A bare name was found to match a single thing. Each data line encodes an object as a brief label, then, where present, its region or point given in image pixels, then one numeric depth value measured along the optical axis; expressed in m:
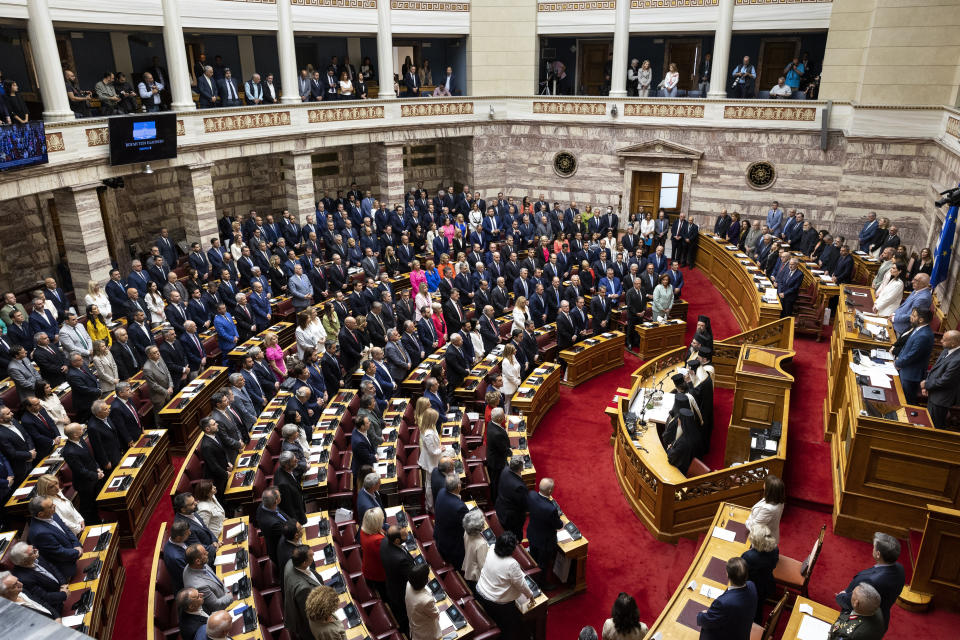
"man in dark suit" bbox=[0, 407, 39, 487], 7.98
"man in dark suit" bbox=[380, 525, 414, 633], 6.29
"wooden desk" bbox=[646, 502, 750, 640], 5.93
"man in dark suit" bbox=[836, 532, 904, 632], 5.33
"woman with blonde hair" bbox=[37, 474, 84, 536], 6.73
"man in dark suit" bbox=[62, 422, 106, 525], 7.70
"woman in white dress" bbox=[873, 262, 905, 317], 9.62
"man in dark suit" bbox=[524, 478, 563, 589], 7.09
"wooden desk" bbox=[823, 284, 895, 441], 8.97
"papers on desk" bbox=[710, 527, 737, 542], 7.01
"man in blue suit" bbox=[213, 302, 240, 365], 11.72
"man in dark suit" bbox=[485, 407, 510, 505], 8.59
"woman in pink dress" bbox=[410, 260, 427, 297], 14.29
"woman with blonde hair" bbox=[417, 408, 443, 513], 8.40
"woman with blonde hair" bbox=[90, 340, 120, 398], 10.12
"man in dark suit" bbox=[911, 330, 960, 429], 7.07
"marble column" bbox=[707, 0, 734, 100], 19.39
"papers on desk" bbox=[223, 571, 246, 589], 6.53
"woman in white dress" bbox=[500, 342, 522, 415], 11.20
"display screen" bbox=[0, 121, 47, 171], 11.98
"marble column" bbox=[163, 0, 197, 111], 16.00
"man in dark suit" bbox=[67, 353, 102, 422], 9.63
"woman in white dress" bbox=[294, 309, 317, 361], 11.70
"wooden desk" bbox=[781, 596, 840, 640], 5.66
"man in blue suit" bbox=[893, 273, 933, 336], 8.77
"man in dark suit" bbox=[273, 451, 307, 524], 7.47
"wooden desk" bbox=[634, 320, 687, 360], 13.95
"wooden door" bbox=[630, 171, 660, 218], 21.47
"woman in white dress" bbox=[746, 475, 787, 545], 6.42
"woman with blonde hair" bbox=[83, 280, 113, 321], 12.41
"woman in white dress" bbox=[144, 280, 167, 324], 12.41
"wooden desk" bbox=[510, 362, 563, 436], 11.05
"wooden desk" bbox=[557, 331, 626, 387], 12.74
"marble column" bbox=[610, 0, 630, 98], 20.78
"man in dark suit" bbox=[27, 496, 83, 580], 6.48
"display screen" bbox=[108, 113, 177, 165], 14.33
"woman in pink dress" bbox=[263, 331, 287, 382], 10.71
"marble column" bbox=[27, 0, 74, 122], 13.34
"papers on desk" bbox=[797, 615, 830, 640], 5.60
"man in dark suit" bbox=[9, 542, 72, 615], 5.97
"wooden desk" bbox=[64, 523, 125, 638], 6.46
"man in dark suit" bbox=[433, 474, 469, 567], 7.03
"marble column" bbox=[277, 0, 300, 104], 18.36
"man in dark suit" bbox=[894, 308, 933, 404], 7.59
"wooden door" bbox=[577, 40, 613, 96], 23.48
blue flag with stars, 12.16
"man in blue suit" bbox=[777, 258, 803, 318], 13.04
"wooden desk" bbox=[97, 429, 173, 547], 7.98
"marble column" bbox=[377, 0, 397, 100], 20.37
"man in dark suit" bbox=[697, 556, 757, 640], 5.27
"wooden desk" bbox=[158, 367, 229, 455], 9.83
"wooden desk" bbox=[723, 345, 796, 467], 9.43
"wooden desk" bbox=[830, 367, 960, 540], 6.84
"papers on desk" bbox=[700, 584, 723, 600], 6.22
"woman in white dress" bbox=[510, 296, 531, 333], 12.90
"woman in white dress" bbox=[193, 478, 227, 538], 7.15
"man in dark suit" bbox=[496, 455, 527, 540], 7.50
